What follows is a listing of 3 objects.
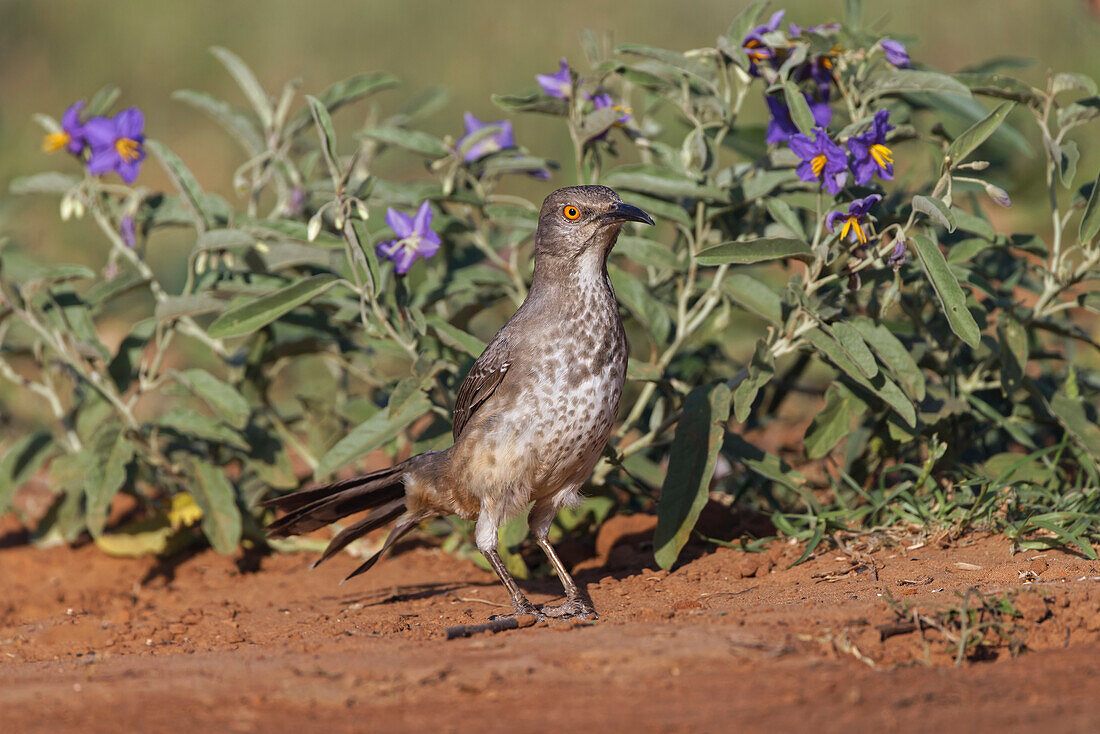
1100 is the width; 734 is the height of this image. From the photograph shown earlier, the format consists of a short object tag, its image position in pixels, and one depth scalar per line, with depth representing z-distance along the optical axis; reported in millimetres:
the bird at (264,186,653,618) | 8797
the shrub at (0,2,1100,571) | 9227
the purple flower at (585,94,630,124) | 10317
